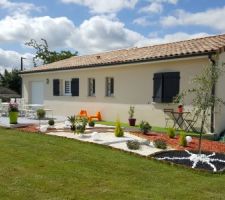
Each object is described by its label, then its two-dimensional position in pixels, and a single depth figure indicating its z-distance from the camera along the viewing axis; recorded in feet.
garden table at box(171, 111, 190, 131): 29.19
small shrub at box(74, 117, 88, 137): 25.62
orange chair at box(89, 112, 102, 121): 37.95
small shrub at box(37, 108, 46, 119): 35.99
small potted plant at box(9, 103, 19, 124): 31.20
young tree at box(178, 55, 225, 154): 18.11
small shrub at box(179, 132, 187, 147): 22.23
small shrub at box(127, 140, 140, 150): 20.75
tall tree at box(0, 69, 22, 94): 94.61
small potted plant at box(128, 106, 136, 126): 32.71
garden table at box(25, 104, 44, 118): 39.11
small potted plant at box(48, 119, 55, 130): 30.53
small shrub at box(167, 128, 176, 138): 25.23
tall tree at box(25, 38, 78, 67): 87.03
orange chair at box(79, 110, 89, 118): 39.11
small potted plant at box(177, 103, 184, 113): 29.00
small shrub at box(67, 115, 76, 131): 26.89
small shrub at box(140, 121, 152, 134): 26.54
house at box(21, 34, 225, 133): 29.13
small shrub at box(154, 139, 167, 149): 21.25
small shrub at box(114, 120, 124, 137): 24.85
